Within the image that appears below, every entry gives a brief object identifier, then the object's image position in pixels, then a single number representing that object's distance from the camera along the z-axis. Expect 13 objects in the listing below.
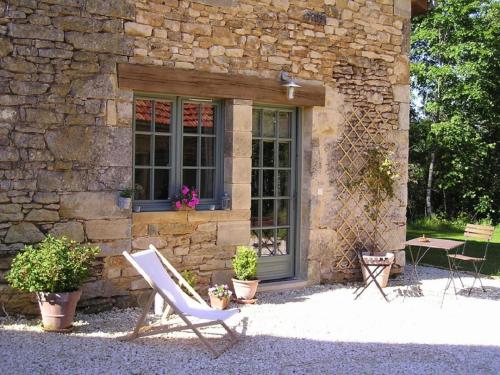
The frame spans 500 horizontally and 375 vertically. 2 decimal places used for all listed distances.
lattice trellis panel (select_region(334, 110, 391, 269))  7.11
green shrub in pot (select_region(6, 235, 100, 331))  4.58
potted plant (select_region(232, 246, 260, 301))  6.00
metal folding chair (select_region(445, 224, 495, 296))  6.83
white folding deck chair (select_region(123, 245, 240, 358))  4.29
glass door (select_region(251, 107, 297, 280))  6.75
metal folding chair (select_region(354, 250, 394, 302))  6.47
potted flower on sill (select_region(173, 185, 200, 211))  5.86
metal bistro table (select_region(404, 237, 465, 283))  6.38
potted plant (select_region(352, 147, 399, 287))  7.22
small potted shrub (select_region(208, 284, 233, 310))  5.61
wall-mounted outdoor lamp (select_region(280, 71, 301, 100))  6.45
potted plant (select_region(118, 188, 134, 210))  5.46
